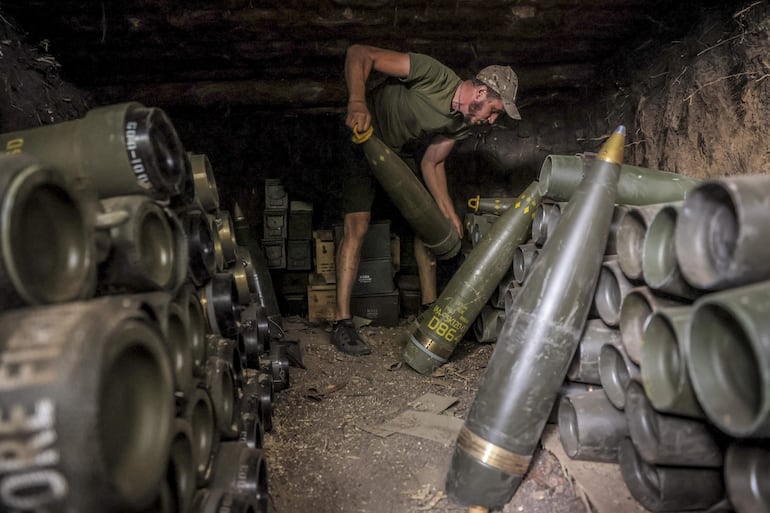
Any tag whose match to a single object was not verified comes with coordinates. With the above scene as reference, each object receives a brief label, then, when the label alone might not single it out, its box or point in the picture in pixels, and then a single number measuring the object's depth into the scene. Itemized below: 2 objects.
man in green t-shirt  3.13
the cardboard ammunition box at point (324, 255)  4.25
